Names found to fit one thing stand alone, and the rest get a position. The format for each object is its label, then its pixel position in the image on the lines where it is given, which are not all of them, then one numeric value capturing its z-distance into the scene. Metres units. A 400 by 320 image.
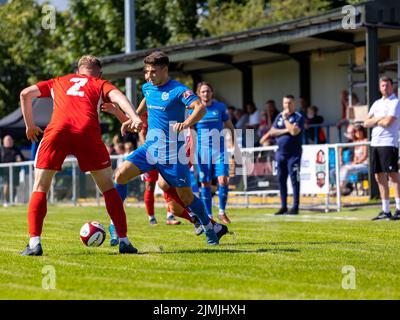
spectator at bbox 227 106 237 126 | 26.31
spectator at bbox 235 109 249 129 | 25.70
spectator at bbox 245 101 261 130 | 25.30
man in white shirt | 15.09
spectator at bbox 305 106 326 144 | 23.97
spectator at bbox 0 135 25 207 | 25.48
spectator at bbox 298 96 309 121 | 24.30
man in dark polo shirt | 17.88
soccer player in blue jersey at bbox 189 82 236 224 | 15.36
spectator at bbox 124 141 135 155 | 21.78
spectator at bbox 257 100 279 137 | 24.09
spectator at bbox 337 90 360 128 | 22.53
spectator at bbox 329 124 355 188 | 18.39
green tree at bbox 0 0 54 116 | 43.22
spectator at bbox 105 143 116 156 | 25.48
